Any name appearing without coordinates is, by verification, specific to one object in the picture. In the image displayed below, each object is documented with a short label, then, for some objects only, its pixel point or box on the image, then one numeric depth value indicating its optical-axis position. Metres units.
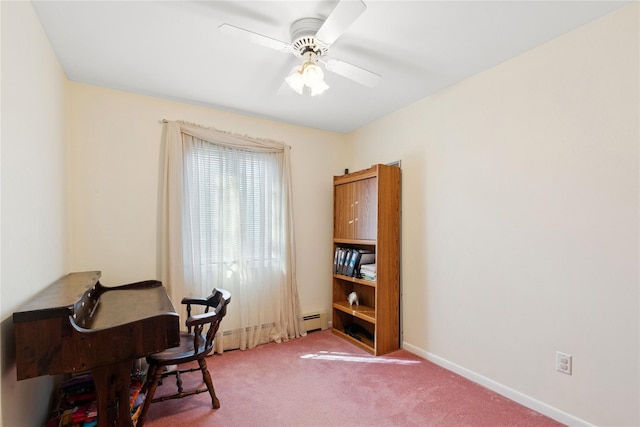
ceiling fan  1.51
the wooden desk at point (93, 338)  1.26
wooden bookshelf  2.85
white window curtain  2.70
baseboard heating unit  3.46
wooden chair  1.82
